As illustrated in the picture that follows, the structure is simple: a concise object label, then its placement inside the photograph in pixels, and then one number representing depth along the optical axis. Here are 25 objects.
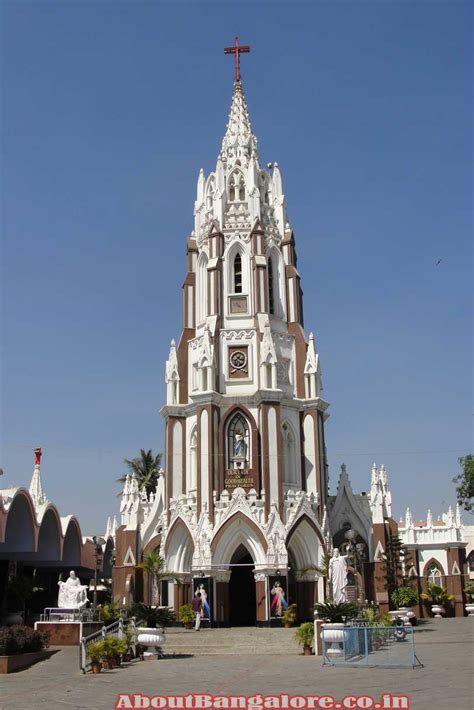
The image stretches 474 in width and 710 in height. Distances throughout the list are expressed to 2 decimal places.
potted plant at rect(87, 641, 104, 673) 21.16
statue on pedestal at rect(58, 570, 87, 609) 31.14
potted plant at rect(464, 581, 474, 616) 60.09
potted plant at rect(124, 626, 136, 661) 24.00
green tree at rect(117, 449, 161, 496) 67.94
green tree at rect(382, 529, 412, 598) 43.94
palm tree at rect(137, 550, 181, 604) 40.91
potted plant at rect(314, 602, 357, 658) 24.23
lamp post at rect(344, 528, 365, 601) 31.16
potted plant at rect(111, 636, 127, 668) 22.09
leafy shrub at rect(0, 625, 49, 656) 22.42
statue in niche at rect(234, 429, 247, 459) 42.75
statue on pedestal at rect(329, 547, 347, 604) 27.03
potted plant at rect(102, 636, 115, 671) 21.72
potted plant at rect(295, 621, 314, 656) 25.72
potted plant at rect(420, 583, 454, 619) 48.06
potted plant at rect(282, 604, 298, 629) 36.72
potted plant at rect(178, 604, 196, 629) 37.94
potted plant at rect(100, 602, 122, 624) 31.79
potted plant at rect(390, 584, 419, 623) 44.81
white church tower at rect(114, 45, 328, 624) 40.19
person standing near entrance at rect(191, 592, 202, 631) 37.47
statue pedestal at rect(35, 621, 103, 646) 29.72
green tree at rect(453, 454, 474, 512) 52.75
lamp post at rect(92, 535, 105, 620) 30.71
